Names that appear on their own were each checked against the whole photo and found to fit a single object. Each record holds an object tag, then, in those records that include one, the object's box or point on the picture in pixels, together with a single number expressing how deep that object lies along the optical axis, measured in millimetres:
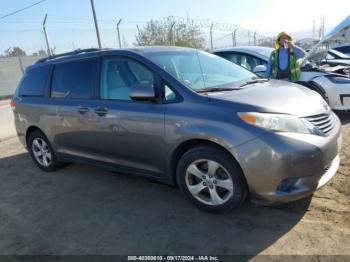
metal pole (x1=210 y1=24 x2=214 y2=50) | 23408
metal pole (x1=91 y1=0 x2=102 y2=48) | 15789
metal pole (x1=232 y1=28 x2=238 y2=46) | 23869
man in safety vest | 6730
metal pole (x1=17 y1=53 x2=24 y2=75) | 19750
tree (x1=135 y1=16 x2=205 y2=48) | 28764
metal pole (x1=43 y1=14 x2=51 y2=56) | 16322
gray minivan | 3268
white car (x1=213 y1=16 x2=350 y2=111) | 6777
